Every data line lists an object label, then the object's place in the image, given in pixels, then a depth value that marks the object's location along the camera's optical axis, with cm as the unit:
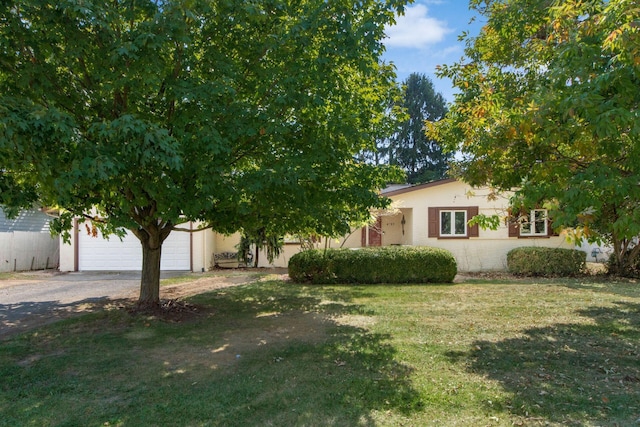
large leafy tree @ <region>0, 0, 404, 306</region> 473
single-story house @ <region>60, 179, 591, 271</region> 1533
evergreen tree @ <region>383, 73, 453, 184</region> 3912
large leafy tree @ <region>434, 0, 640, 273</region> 400
